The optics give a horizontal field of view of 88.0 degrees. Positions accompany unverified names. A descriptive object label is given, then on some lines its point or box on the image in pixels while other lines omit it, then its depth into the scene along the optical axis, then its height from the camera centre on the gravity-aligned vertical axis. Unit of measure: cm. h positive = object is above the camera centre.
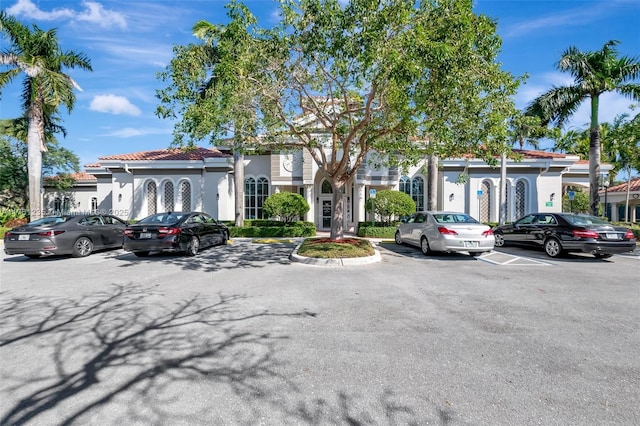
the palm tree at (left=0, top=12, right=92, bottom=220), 1767 +720
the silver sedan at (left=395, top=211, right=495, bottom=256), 1021 -79
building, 2000 +156
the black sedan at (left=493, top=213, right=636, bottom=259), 966 -79
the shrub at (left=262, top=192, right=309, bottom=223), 1797 +24
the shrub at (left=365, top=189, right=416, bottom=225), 1738 +28
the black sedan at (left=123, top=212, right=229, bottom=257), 1004 -78
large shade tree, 741 +344
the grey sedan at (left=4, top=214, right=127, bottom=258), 984 -85
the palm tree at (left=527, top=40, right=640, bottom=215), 1648 +658
